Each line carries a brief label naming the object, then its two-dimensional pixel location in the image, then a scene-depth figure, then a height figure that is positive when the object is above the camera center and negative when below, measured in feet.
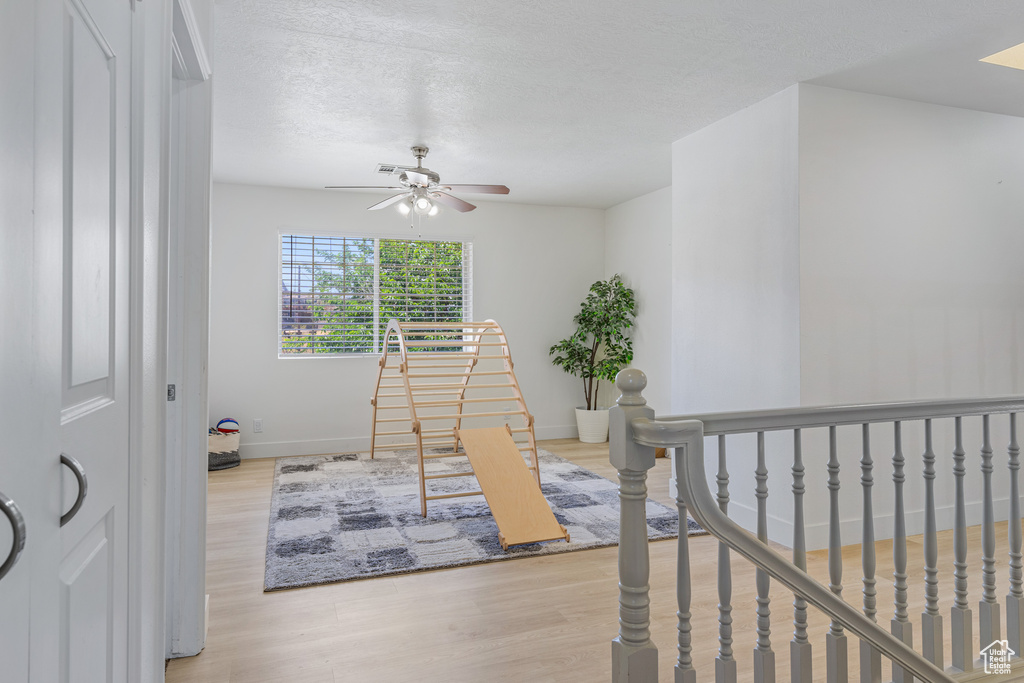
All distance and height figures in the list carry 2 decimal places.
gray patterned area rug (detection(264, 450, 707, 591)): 10.30 -3.49
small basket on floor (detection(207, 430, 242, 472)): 17.39 -2.91
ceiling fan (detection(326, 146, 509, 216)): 13.52 +3.47
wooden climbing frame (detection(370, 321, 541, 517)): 20.02 -1.65
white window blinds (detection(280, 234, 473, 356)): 19.67 +1.90
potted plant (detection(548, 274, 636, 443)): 20.72 +0.00
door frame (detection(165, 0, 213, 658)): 6.94 +0.04
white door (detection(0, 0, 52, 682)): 2.11 -0.04
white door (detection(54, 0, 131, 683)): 2.87 +0.07
